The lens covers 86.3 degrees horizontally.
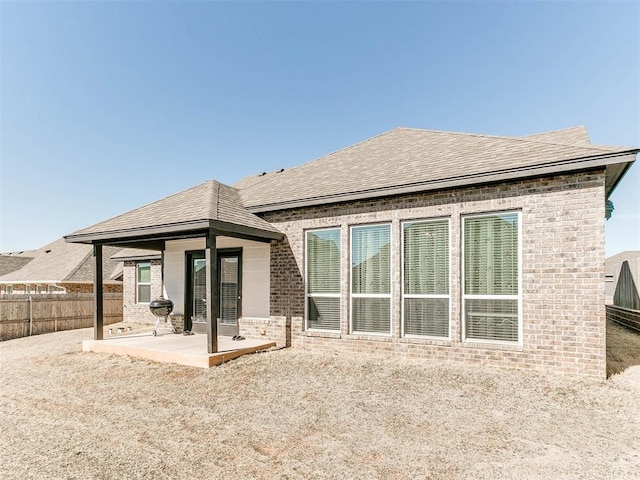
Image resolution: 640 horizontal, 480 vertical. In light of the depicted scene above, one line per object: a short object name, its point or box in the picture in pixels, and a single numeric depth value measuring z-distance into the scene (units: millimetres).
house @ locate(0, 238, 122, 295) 19562
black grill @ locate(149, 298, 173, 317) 9875
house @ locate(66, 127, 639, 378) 5703
